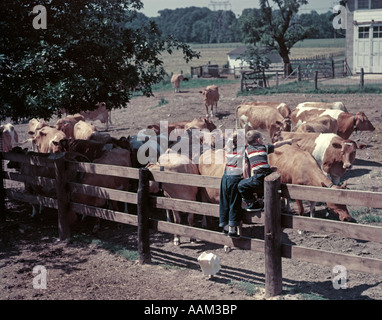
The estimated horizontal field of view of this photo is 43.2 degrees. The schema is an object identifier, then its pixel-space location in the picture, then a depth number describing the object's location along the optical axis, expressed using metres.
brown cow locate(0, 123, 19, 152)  16.03
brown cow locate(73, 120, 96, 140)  14.80
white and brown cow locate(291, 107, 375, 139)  14.96
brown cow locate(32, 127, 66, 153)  12.97
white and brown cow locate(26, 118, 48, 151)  14.97
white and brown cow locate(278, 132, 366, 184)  10.68
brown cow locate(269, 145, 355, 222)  8.79
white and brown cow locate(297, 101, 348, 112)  16.66
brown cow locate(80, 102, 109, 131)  22.91
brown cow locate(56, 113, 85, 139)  16.25
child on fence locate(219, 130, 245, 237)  6.39
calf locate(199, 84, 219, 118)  22.48
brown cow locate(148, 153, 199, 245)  8.69
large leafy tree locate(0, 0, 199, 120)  8.66
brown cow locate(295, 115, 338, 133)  13.53
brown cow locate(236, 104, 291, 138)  16.73
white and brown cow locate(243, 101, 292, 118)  17.52
